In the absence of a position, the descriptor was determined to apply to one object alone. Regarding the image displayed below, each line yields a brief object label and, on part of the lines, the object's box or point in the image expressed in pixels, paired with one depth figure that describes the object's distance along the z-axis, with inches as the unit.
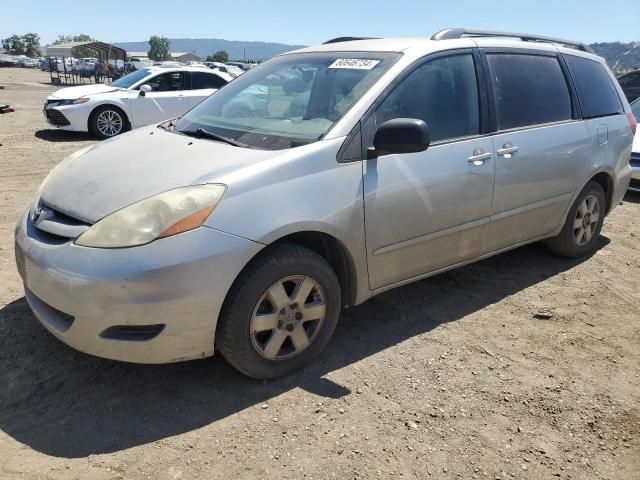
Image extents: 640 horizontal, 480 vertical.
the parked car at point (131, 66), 1499.5
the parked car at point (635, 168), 296.3
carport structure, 1207.8
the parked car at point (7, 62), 2426.4
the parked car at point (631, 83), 480.7
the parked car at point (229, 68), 886.2
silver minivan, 100.1
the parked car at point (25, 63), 2574.3
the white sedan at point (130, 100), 425.7
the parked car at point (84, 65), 1572.3
